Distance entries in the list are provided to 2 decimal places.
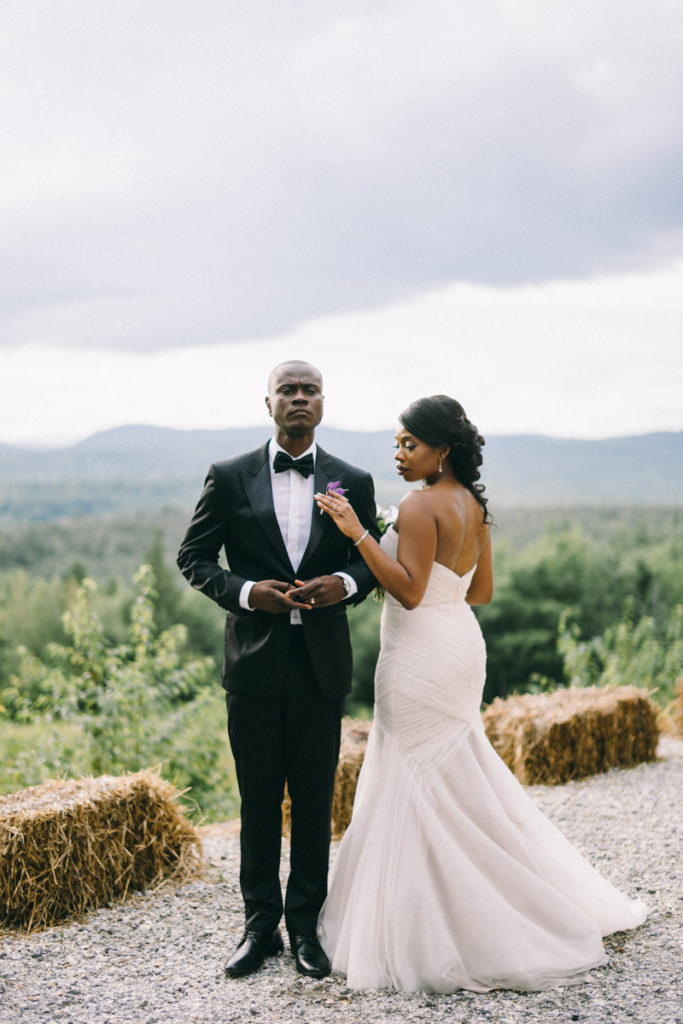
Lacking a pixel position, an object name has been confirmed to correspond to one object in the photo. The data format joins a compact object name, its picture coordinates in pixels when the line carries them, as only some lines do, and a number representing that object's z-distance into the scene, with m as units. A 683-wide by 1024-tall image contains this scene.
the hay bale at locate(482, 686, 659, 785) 7.54
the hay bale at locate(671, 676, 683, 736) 9.32
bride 3.78
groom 3.93
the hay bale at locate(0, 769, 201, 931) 4.79
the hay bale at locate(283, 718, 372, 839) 6.69
